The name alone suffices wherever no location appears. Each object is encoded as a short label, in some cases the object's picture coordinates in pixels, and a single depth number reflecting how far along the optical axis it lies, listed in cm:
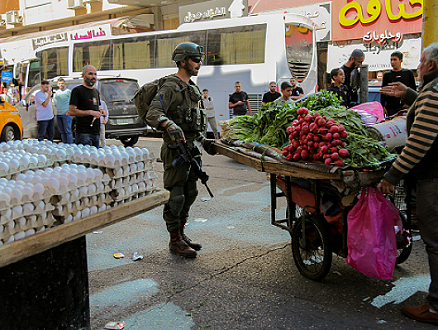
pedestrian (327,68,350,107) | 692
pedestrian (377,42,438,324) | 316
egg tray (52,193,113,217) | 255
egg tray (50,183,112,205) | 254
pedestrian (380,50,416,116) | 766
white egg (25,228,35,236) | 236
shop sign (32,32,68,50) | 2986
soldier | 470
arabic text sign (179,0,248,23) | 2195
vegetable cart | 348
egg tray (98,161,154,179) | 291
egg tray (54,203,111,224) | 258
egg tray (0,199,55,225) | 225
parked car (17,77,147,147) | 1386
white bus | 1569
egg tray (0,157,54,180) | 294
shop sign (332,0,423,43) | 1736
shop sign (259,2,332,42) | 1981
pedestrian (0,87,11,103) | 2435
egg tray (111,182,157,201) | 291
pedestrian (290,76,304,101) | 1155
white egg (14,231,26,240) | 230
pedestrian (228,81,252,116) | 1366
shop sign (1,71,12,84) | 2551
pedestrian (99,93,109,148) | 980
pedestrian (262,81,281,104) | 1179
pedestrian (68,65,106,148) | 705
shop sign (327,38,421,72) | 1759
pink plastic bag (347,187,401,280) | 346
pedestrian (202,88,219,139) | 1400
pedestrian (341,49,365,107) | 698
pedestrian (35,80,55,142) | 1205
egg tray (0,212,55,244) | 226
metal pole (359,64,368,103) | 700
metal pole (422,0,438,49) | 687
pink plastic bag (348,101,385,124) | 456
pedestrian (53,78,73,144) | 1190
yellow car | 1261
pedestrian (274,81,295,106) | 912
